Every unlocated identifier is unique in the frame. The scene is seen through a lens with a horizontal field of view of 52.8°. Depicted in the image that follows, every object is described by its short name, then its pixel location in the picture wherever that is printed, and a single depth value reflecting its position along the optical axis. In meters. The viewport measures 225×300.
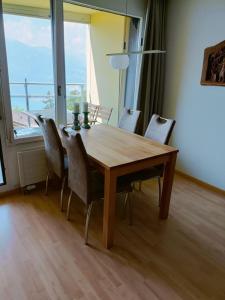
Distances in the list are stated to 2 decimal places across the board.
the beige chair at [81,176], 1.75
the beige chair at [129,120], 2.84
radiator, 2.61
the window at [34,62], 2.39
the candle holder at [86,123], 2.77
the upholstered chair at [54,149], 2.20
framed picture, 2.67
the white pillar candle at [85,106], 2.71
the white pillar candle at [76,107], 2.62
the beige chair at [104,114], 3.94
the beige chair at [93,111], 4.22
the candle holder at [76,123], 2.65
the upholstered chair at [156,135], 2.30
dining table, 1.78
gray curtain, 3.10
